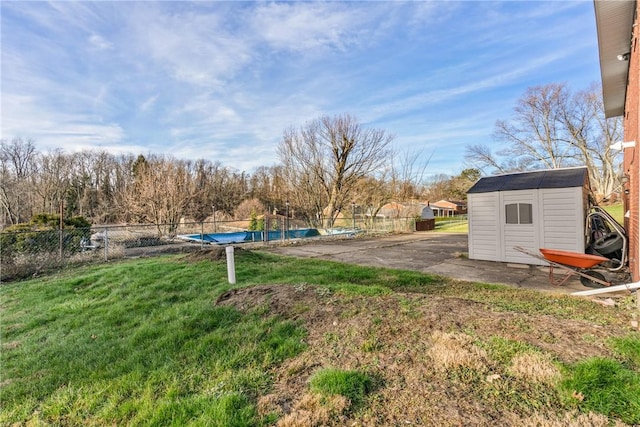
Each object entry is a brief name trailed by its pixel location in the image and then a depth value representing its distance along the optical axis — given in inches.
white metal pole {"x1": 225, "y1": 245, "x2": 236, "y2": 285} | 209.0
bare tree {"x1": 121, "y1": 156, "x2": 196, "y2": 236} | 697.6
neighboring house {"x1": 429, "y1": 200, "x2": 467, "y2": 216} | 2095.2
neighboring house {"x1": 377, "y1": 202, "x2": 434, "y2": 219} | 842.2
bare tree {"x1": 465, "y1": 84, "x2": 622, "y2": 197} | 1106.1
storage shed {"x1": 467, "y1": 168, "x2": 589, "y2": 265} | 290.0
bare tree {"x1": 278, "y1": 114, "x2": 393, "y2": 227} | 815.1
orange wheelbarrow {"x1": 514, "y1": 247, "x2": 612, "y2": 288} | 209.8
